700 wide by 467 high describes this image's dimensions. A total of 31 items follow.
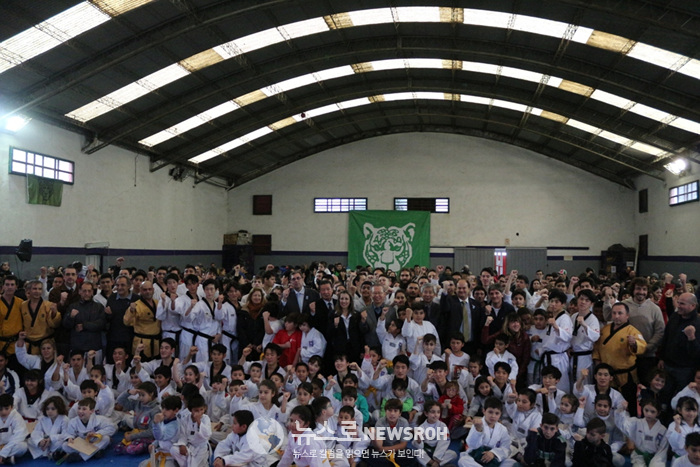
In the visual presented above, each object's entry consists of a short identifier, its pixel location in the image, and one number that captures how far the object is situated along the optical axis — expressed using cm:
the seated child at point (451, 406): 621
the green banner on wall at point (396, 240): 2205
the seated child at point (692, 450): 476
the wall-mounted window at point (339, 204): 2309
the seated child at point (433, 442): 559
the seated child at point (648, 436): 541
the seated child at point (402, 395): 623
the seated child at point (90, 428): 589
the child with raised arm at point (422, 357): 669
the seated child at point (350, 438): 557
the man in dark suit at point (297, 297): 754
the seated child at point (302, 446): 524
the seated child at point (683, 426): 518
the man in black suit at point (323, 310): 732
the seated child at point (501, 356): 660
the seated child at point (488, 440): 546
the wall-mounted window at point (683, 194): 1642
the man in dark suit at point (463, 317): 746
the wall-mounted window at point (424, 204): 2261
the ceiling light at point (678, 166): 1645
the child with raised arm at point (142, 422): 596
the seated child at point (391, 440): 556
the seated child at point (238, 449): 531
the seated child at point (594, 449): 529
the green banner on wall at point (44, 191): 1291
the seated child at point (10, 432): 568
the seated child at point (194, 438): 541
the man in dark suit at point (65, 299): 733
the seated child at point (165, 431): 548
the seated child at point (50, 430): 580
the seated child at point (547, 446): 532
